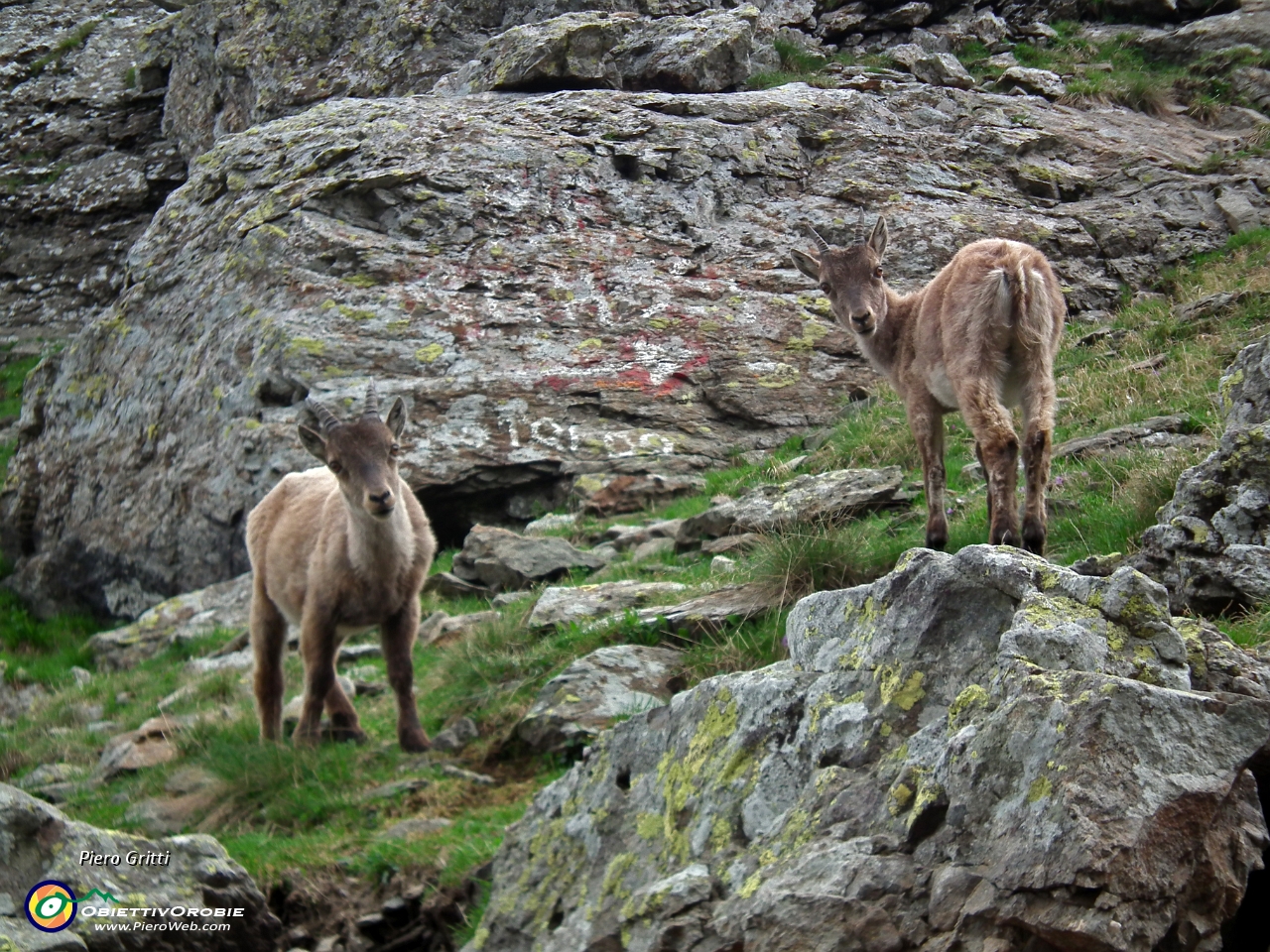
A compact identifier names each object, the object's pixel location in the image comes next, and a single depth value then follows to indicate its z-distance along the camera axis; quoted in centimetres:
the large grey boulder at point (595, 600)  815
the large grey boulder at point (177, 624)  1196
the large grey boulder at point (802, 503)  925
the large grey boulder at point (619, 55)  1758
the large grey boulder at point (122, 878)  428
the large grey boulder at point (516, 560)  1022
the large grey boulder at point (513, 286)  1322
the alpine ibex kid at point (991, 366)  759
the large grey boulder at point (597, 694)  642
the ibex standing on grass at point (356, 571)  761
